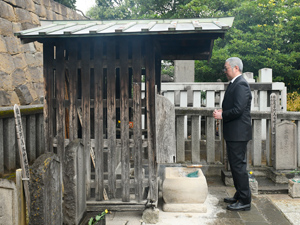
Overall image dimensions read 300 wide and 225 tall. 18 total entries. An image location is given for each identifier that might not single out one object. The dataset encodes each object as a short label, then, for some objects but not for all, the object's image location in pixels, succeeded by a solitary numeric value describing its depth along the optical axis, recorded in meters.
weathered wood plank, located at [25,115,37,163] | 6.18
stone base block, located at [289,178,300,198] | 5.57
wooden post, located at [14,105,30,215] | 3.10
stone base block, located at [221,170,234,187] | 6.20
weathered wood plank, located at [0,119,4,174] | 5.12
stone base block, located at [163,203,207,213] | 4.62
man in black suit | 4.60
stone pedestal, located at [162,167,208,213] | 4.64
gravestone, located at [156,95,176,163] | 4.33
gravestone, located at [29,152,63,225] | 2.71
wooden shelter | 4.47
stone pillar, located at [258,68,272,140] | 9.61
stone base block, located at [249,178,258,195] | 5.69
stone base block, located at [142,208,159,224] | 4.23
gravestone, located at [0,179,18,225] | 2.89
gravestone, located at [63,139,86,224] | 3.73
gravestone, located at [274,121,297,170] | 6.23
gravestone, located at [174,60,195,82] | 11.09
